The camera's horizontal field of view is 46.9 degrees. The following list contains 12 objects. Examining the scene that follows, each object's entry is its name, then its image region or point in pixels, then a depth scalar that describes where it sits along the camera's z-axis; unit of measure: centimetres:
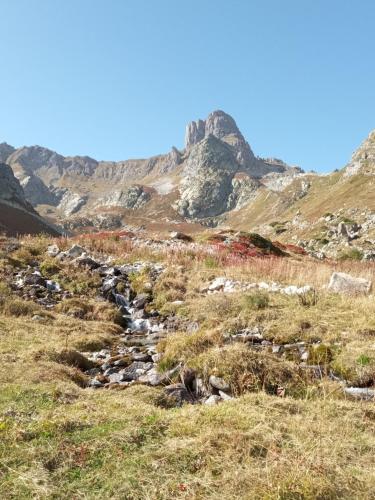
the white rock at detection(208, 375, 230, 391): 782
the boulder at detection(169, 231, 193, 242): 3288
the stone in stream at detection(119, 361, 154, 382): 942
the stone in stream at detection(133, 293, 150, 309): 1633
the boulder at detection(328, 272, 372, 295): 1363
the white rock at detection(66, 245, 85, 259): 2119
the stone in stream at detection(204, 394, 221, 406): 730
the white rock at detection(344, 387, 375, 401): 744
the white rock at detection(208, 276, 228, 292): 1642
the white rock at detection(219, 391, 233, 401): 739
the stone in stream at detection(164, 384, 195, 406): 764
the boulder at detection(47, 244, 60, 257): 2129
